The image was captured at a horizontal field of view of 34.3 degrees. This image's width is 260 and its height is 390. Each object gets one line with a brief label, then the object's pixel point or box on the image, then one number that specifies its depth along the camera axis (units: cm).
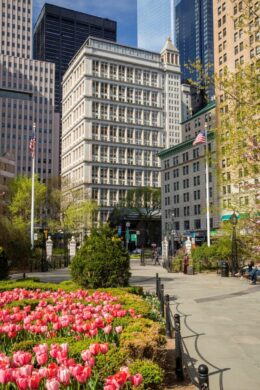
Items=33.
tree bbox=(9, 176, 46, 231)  6728
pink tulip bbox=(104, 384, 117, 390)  393
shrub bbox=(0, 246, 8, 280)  1902
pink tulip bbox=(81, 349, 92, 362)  480
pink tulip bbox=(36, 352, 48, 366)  475
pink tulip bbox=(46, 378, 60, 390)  379
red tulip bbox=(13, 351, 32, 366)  464
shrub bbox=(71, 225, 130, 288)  1471
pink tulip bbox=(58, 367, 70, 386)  412
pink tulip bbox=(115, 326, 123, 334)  691
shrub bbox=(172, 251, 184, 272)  3581
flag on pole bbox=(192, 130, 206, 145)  3747
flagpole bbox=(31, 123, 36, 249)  3881
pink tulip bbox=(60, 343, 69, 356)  497
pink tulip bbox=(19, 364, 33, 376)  419
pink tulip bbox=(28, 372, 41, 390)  400
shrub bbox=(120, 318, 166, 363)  664
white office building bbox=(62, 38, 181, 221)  11162
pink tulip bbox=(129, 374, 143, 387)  433
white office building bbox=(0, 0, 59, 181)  15975
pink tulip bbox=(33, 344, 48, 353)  496
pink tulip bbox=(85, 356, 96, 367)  467
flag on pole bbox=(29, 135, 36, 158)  3708
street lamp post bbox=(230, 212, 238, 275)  2942
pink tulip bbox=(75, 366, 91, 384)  423
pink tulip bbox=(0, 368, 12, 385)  416
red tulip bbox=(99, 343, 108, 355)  532
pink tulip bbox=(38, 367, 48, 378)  421
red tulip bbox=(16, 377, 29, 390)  396
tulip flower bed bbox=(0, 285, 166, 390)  424
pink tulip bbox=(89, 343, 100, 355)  520
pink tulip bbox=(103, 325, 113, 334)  660
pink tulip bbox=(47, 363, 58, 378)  421
